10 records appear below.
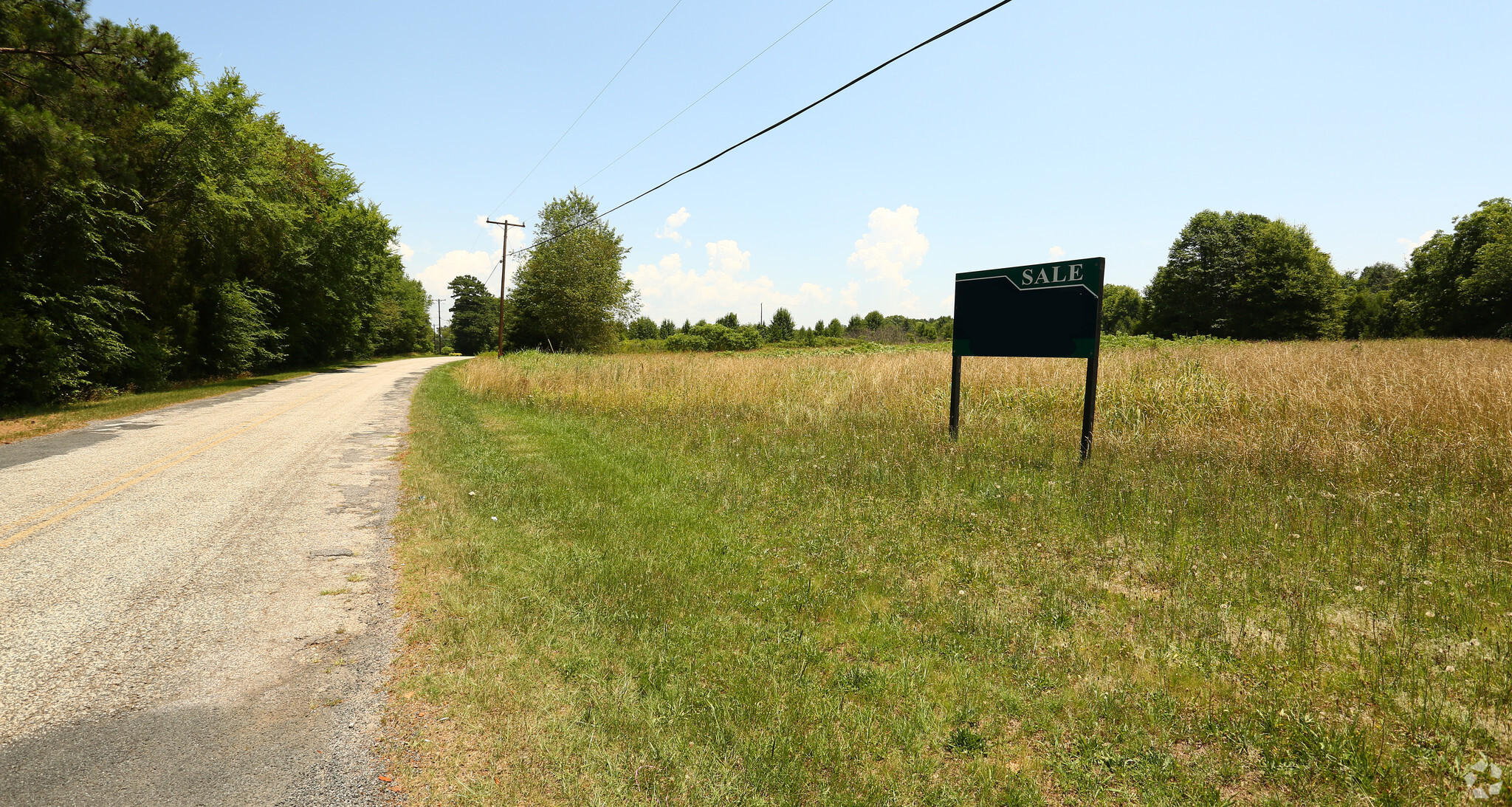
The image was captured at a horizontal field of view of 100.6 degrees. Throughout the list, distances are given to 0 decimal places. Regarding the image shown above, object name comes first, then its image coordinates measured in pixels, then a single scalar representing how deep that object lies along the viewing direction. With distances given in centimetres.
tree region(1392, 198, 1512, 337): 3753
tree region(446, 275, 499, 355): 9275
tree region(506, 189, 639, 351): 4284
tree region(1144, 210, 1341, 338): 5269
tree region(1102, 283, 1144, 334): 13188
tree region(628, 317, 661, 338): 10169
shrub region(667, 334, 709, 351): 6944
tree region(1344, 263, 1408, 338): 5531
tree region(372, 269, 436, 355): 6172
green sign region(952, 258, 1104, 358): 795
